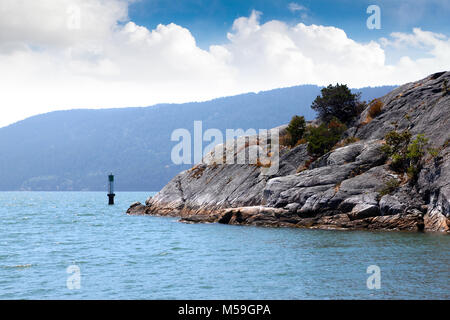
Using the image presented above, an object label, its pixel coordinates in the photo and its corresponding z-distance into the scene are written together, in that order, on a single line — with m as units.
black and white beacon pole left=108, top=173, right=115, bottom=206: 105.25
